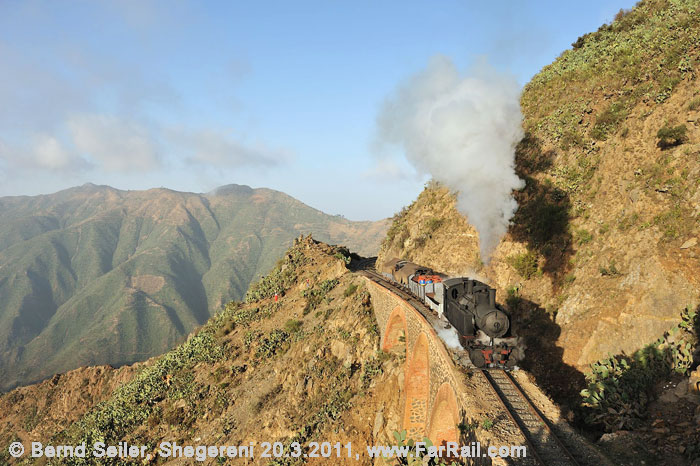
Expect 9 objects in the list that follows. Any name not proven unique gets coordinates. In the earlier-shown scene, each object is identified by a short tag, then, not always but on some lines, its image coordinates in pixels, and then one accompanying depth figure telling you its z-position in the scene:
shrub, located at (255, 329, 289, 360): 31.86
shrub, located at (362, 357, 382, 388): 22.95
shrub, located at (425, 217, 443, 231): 35.12
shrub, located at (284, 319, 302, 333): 32.62
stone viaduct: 14.00
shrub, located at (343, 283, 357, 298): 32.38
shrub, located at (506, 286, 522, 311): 21.69
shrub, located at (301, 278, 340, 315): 34.59
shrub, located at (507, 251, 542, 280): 21.89
